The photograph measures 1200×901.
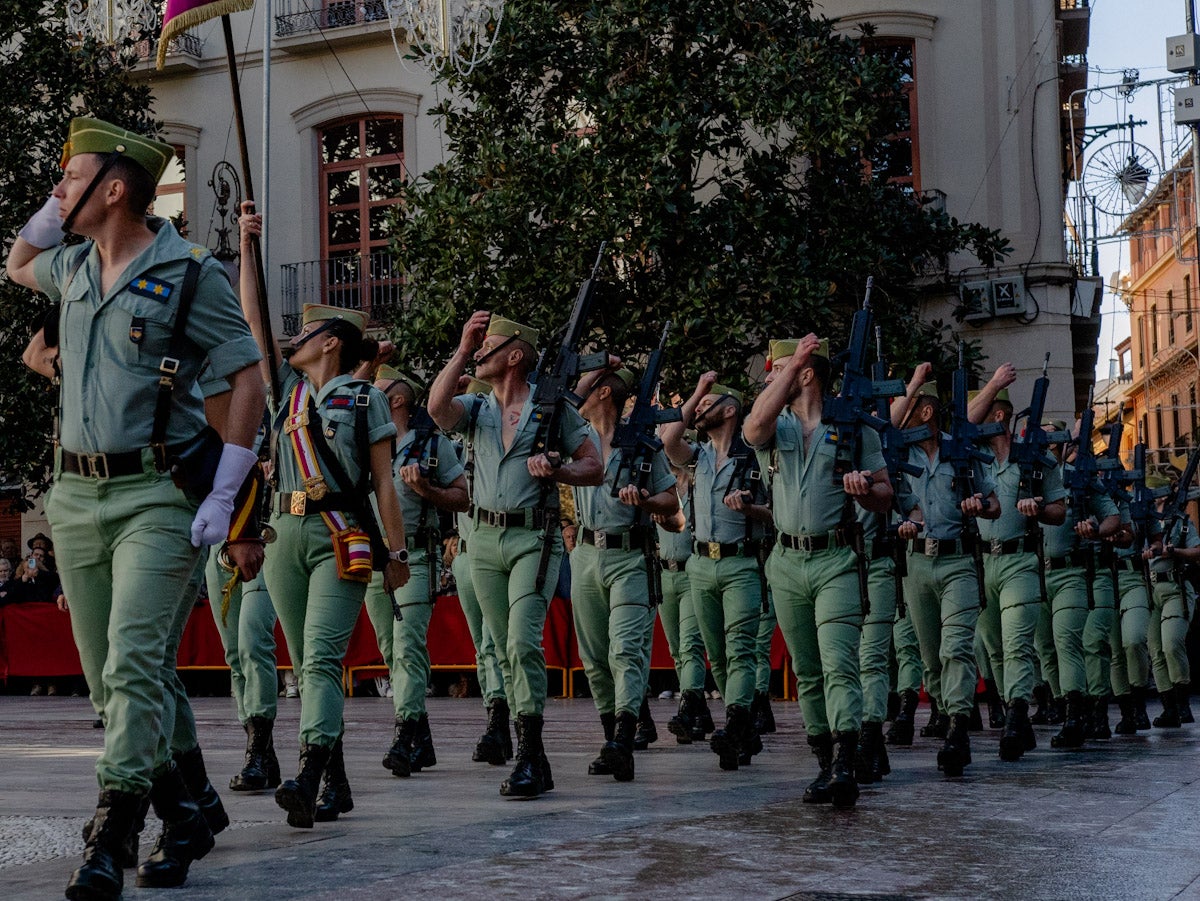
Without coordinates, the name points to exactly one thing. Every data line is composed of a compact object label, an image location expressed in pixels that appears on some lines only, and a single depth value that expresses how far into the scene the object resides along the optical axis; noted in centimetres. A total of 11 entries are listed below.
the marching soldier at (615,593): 917
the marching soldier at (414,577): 898
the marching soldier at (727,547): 969
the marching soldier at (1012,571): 1051
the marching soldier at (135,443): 515
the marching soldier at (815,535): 803
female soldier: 680
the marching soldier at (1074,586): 1191
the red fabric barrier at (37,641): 2011
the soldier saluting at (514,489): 813
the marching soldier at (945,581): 972
